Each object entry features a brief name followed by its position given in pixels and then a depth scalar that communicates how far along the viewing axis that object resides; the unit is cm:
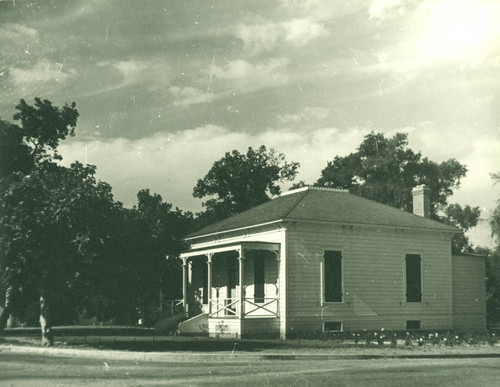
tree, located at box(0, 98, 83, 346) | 2689
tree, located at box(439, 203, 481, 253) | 5238
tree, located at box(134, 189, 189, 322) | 2174
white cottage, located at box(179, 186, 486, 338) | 2483
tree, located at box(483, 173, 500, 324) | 3061
